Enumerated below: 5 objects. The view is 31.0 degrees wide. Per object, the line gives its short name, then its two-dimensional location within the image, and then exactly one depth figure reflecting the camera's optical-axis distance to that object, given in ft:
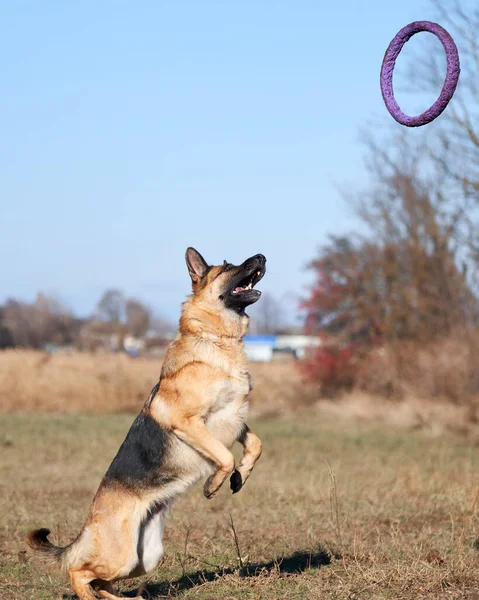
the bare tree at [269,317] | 393.91
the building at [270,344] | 315.58
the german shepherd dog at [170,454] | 20.99
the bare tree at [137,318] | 263.90
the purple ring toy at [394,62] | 24.80
